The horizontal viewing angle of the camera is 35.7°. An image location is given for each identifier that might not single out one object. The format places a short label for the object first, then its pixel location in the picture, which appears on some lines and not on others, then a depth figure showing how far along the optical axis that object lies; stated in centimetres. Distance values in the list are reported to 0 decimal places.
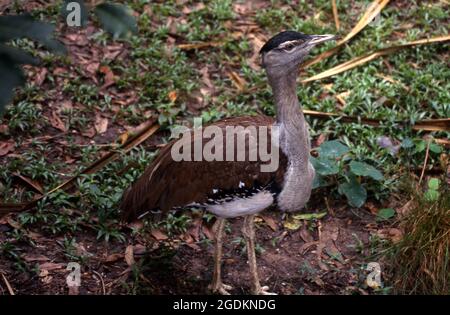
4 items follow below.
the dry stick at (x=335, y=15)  774
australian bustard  477
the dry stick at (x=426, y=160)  605
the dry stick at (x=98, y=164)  554
